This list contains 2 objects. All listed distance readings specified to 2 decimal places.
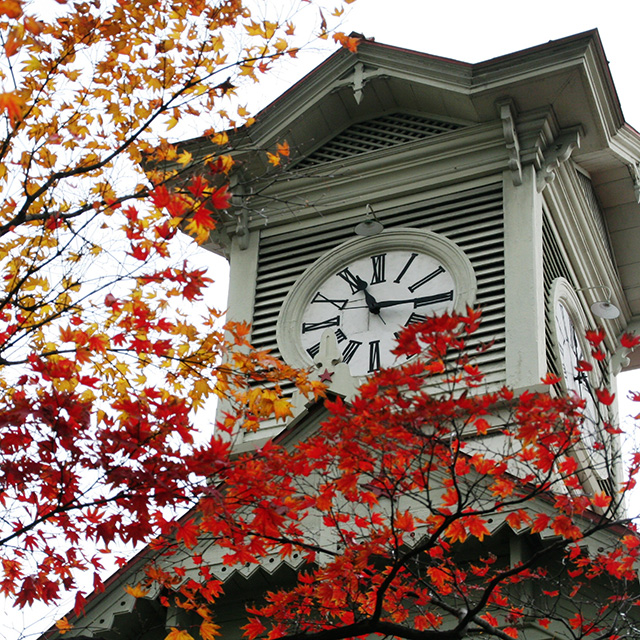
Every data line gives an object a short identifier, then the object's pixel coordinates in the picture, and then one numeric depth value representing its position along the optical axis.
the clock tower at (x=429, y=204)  15.56
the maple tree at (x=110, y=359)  8.95
